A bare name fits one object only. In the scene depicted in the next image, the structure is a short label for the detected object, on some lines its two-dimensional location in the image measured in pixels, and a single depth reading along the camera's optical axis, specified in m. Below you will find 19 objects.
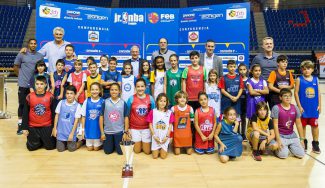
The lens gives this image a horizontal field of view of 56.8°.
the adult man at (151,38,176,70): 4.65
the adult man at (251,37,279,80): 4.14
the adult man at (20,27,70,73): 4.60
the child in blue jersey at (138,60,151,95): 4.35
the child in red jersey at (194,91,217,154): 3.77
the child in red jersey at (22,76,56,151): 3.89
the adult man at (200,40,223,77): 4.53
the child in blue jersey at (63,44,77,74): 4.42
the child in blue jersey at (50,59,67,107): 4.29
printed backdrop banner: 5.94
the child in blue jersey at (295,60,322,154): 3.88
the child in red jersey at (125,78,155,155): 3.81
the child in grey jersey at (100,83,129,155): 3.77
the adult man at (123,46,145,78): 4.58
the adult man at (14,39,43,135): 4.59
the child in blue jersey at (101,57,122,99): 4.36
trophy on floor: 2.73
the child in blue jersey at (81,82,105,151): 3.88
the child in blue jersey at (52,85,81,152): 3.87
